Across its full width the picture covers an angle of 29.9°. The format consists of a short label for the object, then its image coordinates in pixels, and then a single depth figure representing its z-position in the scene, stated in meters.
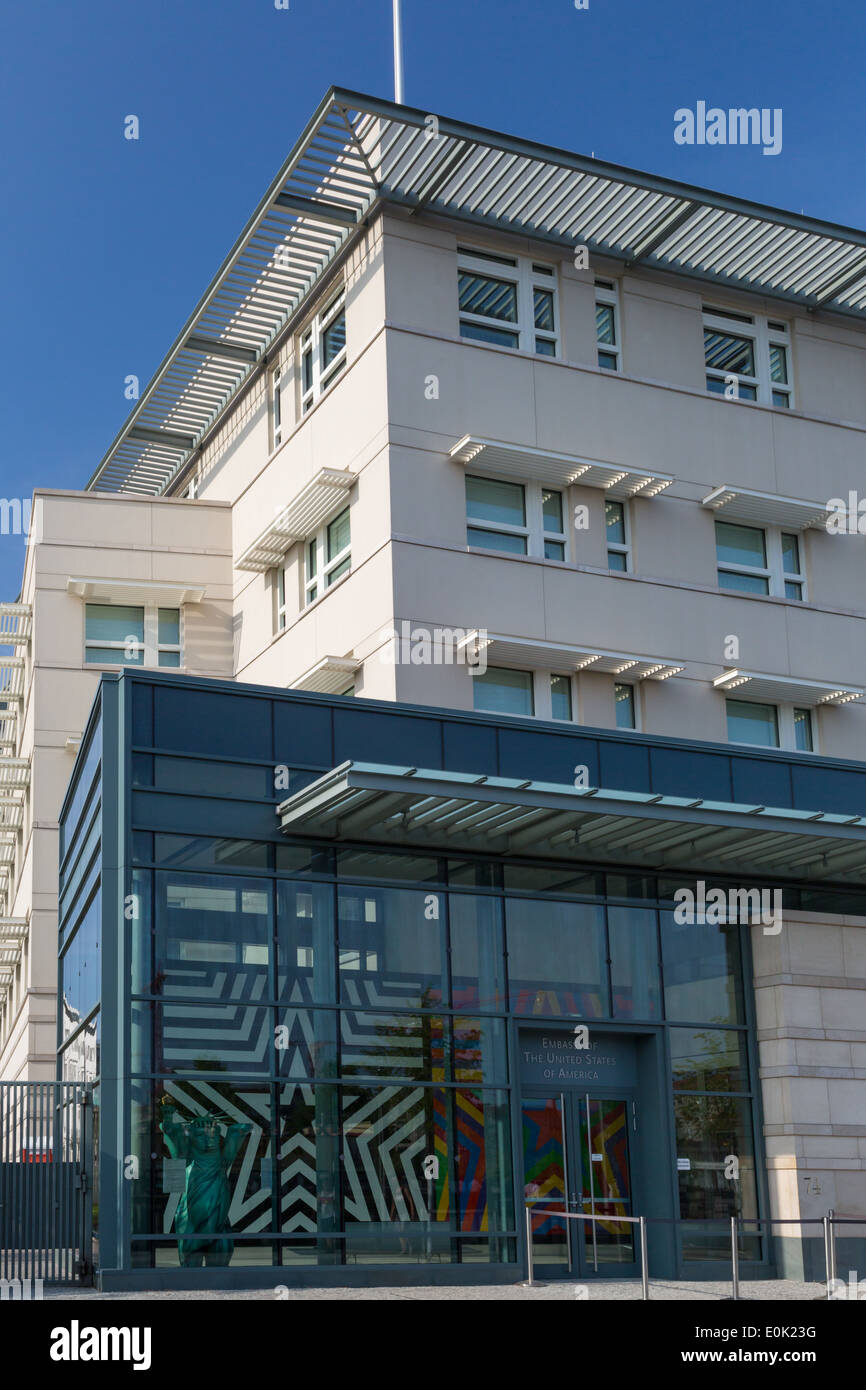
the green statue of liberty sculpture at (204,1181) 18.86
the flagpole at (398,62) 28.92
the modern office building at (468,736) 20.00
